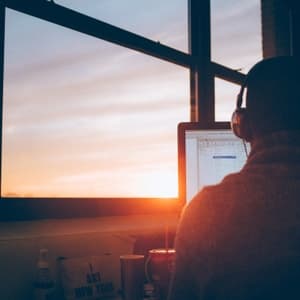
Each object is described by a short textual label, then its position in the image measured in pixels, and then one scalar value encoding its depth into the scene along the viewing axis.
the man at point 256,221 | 0.98
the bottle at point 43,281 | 1.54
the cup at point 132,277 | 1.63
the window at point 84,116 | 1.93
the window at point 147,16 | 2.28
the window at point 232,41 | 3.00
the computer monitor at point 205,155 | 1.88
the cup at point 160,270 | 1.65
